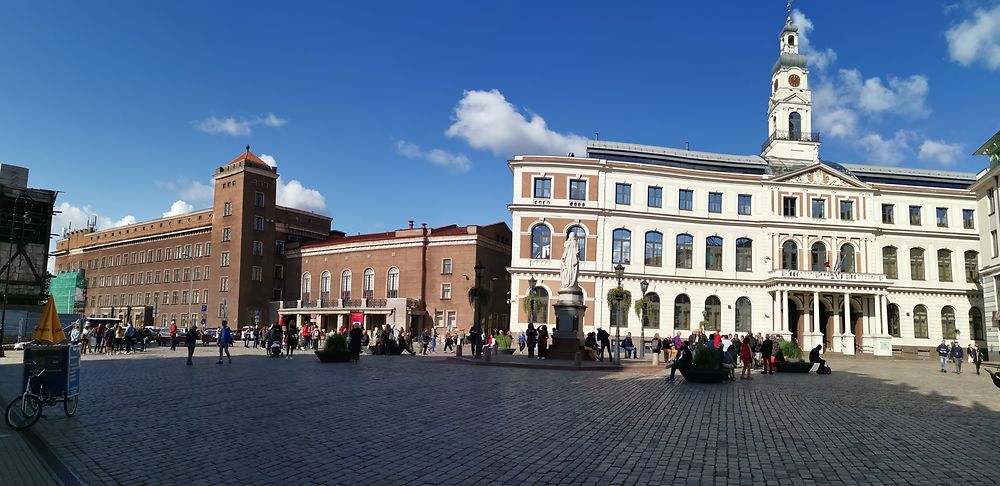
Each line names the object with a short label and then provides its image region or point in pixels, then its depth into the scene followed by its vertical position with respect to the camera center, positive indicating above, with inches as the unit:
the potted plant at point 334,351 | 1026.1 -69.0
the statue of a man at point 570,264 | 1240.8 +85.3
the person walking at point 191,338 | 962.7 -49.8
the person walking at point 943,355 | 1210.6 -69.8
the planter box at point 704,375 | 792.9 -74.2
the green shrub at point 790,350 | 1068.5 -57.9
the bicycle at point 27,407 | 410.0 -66.4
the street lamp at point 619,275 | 1172.6 +68.8
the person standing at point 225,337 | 1004.6 -49.3
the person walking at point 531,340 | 1224.2 -55.9
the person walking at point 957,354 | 1180.5 -67.9
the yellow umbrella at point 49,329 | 504.4 -21.0
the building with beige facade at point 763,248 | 2161.7 +220.2
